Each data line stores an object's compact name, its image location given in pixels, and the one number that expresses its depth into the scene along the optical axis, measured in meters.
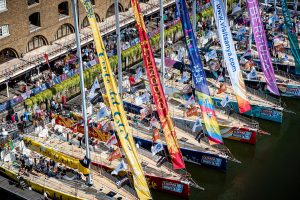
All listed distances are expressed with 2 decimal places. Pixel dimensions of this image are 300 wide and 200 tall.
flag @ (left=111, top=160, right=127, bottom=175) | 49.75
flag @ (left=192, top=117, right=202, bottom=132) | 58.11
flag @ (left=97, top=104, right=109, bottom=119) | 54.47
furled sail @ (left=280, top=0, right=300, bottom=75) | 71.69
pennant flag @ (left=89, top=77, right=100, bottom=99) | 54.11
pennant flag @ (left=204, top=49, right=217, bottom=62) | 68.62
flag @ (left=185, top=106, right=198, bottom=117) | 60.91
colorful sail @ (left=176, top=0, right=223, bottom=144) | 56.88
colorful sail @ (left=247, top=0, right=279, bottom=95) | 65.00
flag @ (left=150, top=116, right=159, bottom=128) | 58.44
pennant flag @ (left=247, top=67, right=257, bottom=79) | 69.56
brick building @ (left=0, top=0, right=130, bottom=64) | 66.94
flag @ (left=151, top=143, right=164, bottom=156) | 53.66
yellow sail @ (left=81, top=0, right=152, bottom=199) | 46.81
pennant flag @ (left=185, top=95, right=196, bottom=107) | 61.50
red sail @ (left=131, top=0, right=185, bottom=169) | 53.12
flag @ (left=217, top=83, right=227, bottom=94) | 65.94
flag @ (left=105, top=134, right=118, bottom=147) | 52.81
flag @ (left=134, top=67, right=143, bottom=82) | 66.00
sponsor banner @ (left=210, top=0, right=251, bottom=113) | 59.34
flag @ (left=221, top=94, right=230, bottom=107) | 62.12
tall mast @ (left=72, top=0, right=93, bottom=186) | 44.78
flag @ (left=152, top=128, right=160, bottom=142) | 55.58
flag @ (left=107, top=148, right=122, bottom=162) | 52.16
